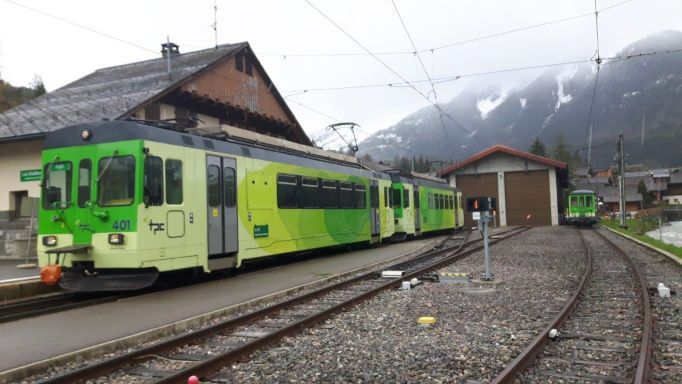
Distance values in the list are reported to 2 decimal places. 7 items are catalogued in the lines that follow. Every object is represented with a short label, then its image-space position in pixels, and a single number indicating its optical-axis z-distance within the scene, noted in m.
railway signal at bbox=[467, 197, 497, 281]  11.12
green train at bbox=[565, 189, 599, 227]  41.62
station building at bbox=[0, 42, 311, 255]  17.75
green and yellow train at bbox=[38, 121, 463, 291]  9.21
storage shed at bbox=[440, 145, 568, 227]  43.59
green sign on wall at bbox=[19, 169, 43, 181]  11.86
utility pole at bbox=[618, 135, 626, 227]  37.09
